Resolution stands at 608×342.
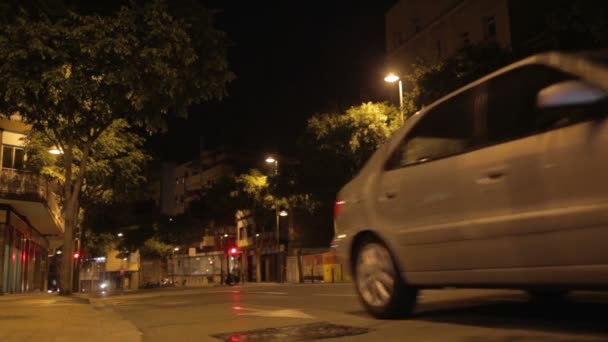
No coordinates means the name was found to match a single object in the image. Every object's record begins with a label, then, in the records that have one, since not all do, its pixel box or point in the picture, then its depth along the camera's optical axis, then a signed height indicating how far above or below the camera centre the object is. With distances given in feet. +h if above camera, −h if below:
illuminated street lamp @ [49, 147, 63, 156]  80.24 +16.13
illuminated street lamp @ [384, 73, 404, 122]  84.17 +25.57
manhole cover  17.39 -1.87
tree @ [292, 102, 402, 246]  94.53 +19.48
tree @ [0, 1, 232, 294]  46.34 +16.21
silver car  12.60 +1.74
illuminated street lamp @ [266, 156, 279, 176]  127.95 +23.47
